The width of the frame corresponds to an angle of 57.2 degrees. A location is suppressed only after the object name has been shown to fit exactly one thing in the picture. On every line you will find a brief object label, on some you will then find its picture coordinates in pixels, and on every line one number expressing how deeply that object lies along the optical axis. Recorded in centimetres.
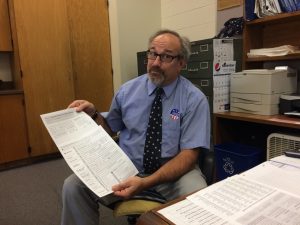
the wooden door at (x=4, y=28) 288
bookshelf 203
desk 63
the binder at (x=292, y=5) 194
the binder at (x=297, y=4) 192
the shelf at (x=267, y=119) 174
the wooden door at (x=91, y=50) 329
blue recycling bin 209
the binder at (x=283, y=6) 198
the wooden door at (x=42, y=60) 294
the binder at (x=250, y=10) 218
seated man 123
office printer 197
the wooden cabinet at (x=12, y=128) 290
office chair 114
